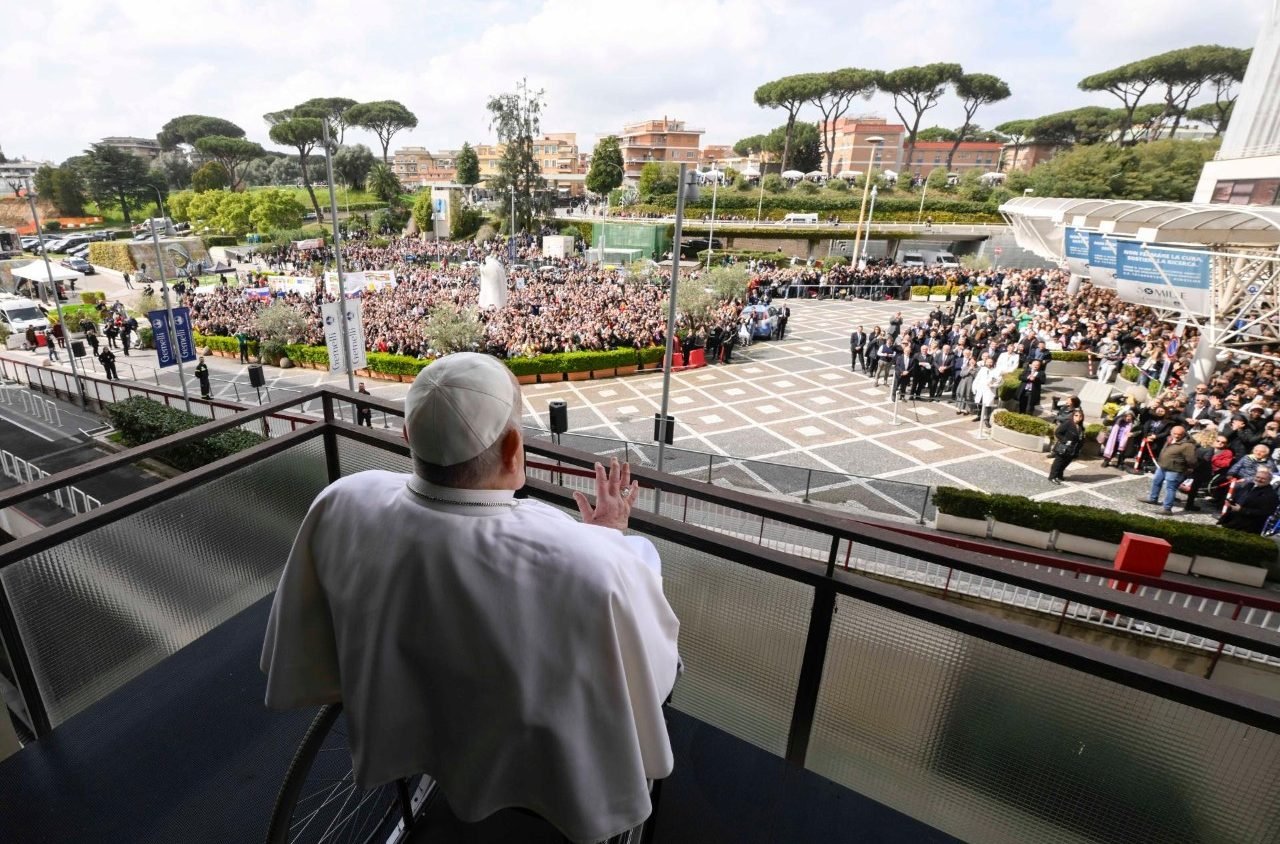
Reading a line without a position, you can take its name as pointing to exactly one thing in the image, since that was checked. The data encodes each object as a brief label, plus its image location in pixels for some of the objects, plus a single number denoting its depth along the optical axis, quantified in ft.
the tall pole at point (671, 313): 29.58
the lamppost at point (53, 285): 52.97
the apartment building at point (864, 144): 290.76
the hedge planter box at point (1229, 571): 26.02
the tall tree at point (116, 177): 207.10
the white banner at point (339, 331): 45.91
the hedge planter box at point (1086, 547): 27.84
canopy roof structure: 42.09
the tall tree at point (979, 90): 255.70
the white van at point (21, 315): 85.35
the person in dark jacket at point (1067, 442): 35.19
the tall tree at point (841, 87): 254.27
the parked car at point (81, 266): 146.20
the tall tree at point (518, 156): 180.55
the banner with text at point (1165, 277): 43.62
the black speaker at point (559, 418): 32.48
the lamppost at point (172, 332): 47.57
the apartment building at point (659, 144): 319.68
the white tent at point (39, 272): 71.87
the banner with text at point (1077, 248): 56.03
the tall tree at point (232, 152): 259.80
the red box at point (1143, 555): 21.54
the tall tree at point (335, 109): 275.59
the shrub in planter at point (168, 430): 27.81
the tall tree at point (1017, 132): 270.87
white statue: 79.15
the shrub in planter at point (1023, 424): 40.32
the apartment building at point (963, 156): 297.74
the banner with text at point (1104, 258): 50.91
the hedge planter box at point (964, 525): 29.71
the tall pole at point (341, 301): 41.00
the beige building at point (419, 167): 365.14
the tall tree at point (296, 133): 246.47
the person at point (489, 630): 3.67
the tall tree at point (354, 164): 248.73
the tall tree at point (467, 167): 245.24
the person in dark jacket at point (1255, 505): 26.76
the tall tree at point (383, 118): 289.53
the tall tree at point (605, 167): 229.25
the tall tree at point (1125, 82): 217.97
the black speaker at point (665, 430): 29.71
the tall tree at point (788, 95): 260.21
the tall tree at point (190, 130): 296.51
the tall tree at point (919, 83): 249.14
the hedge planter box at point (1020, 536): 28.91
